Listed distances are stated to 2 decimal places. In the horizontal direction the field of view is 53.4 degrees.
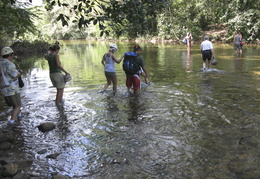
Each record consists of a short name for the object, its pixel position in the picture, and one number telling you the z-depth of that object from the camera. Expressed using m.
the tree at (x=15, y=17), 13.88
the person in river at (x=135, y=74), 7.99
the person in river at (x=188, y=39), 22.14
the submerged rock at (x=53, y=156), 4.49
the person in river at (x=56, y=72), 7.20
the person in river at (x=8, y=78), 5.73
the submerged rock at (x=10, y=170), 3.73
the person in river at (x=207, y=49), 12.13
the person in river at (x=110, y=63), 8.45
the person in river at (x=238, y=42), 17.81
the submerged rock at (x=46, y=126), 5.71
